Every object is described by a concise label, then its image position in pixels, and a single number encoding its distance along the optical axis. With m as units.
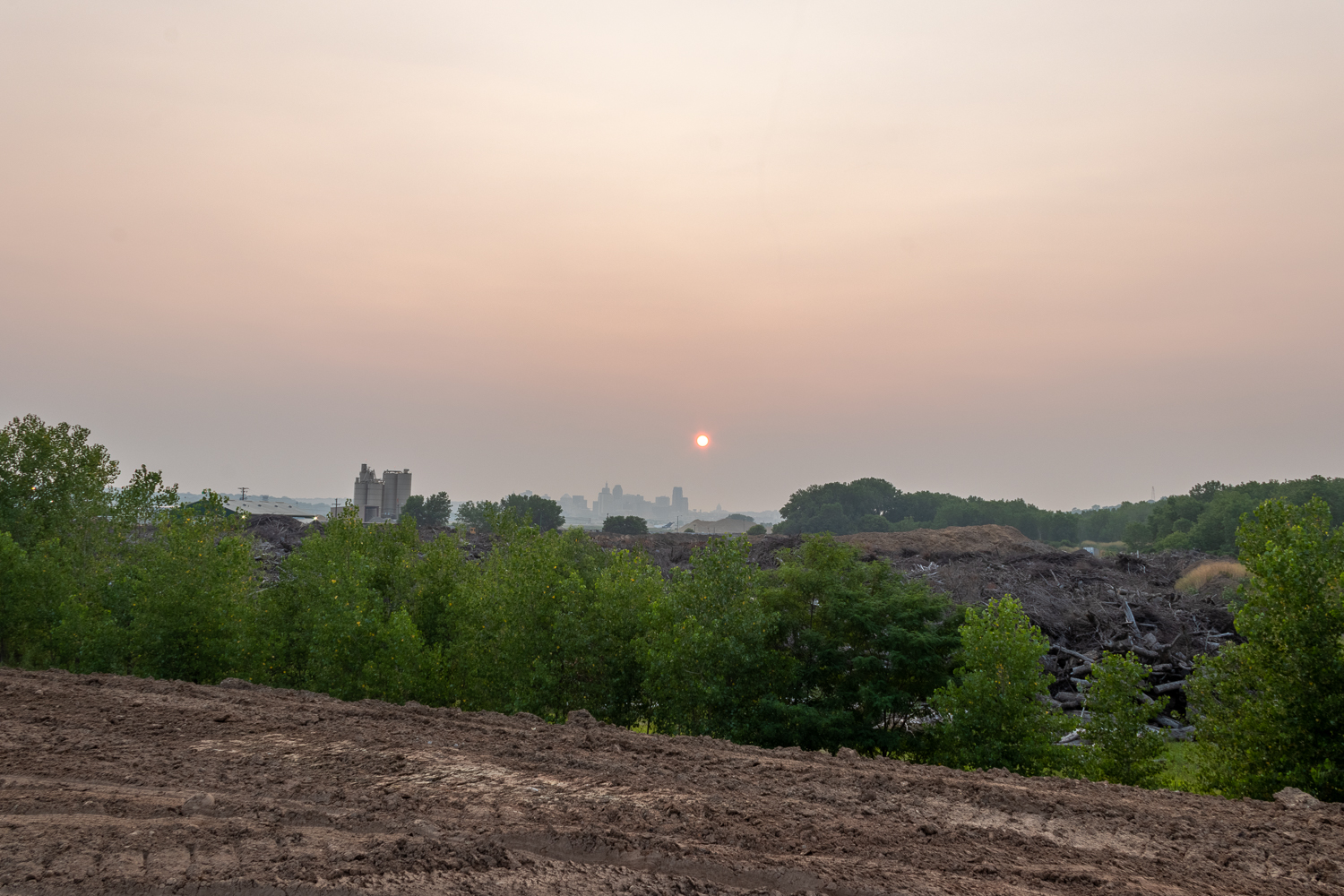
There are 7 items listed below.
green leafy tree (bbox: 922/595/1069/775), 17.20
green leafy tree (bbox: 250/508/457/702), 20.94
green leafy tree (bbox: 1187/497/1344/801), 14.33
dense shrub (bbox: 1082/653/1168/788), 16.34
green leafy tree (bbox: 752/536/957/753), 19.70
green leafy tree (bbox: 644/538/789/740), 20.09
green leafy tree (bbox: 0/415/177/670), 30.70
